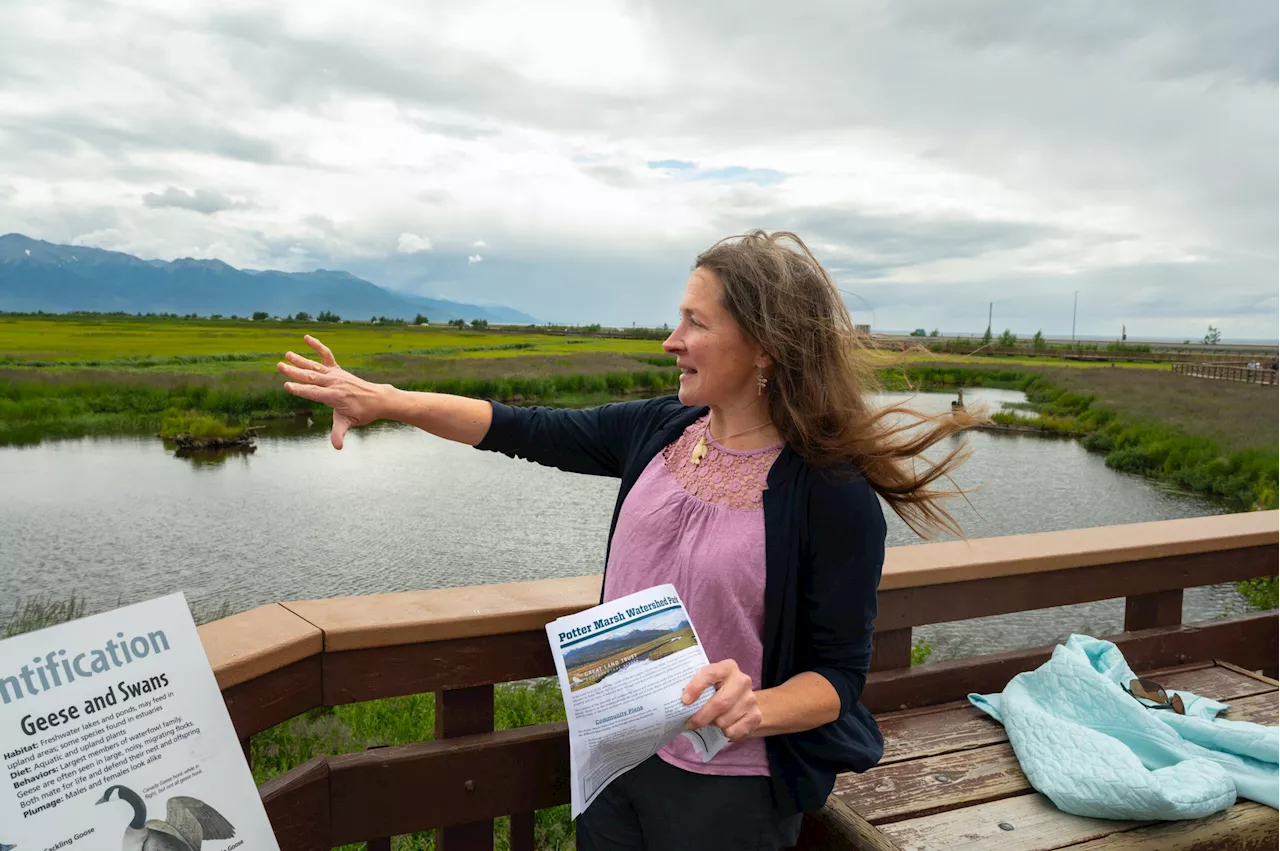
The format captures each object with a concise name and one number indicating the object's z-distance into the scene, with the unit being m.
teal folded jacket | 1.61
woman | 1.40
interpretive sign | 0.96
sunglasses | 1.92
